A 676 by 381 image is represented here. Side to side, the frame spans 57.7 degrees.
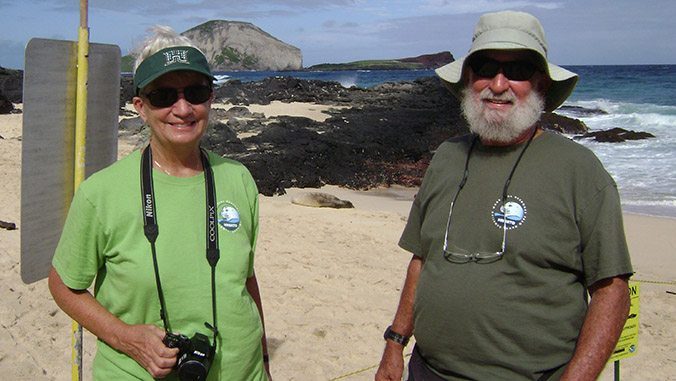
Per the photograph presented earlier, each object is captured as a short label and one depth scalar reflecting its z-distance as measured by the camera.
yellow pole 2.37
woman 1.87
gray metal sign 2.26
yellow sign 2.55
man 1.94
